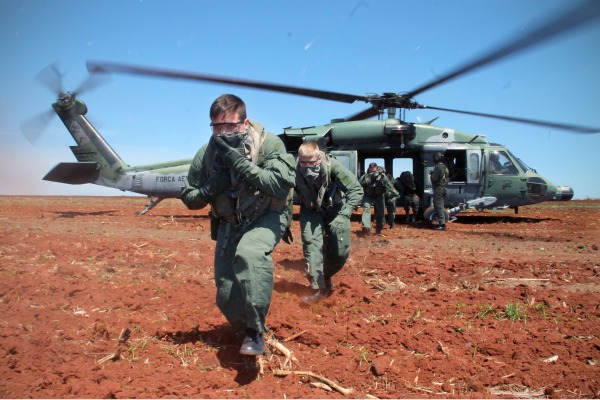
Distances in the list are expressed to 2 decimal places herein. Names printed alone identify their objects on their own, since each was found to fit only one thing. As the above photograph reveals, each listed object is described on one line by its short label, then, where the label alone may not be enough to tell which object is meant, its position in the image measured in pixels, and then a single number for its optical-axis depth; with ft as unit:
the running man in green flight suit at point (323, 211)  17.13
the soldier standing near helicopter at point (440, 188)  41.83
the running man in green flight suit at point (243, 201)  10.99
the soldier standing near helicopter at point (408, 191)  48.16
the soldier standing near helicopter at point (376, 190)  37.48
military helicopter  46.26
